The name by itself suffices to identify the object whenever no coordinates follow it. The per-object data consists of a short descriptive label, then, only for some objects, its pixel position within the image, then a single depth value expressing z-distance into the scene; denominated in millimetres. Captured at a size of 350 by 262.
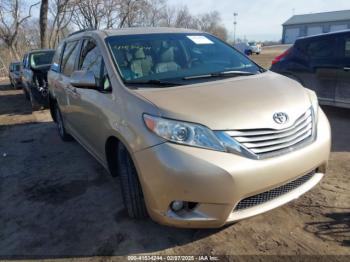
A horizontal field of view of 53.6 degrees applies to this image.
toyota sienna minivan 2492
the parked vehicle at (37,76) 9531
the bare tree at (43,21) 22078
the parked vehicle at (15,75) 17109
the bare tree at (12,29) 37062
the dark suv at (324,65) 6043
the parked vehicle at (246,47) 41734
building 72062
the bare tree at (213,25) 58250
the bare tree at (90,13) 31127
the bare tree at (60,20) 28719
